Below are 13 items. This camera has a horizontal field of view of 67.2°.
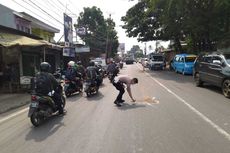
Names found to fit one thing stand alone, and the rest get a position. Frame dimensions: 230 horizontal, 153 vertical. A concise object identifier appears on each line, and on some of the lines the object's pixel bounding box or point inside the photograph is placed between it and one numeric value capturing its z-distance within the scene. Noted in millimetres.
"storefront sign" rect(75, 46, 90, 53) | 19678
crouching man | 6523
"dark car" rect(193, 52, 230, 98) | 7515
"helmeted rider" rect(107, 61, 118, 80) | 9410
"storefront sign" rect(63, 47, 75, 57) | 14417
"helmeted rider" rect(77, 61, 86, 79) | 9267
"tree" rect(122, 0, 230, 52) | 13727
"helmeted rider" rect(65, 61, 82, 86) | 8287
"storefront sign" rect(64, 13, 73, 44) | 16664
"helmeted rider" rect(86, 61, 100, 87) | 8312
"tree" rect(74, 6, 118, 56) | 37881
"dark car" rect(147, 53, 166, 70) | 21630
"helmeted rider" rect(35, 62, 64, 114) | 5022
